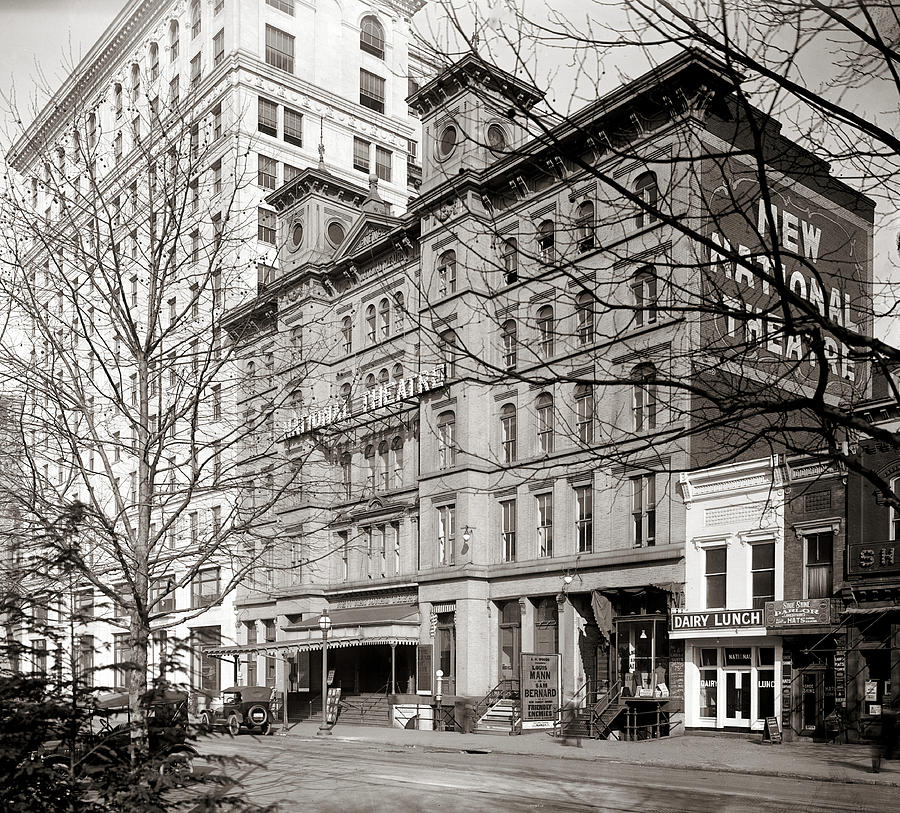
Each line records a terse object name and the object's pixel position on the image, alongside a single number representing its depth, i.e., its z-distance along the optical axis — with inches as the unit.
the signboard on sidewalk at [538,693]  1423.5
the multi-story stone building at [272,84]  2532.0
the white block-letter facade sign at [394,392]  1733.1
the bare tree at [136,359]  462.0
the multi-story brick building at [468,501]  1413.6
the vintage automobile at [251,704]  1555.1
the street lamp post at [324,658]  1547.7
